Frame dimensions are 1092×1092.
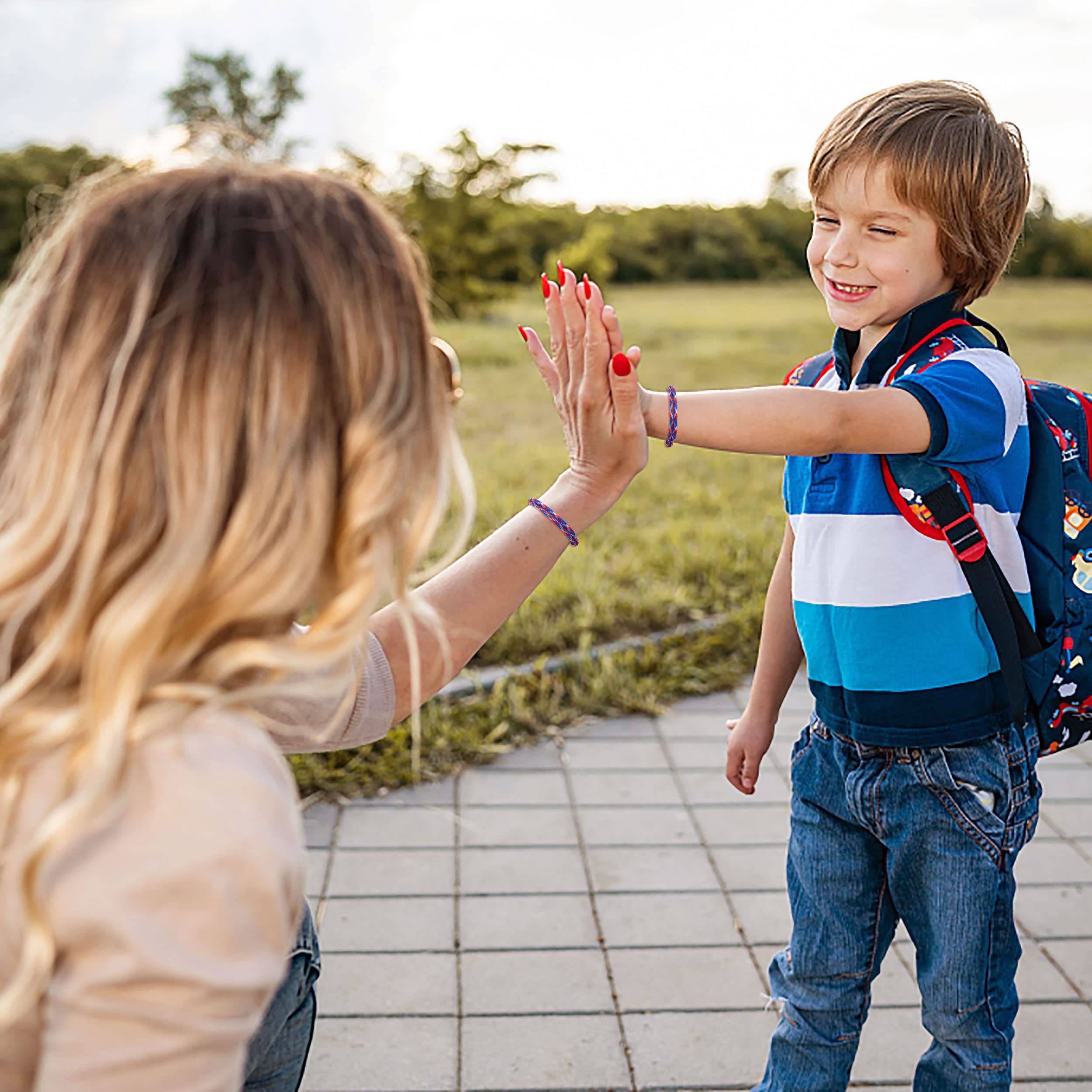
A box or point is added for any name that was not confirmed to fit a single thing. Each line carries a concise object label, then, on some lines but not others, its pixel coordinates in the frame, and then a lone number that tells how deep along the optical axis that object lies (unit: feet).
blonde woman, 2.83
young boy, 5.13
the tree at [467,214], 63.62
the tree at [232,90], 68.54
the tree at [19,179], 71.26
